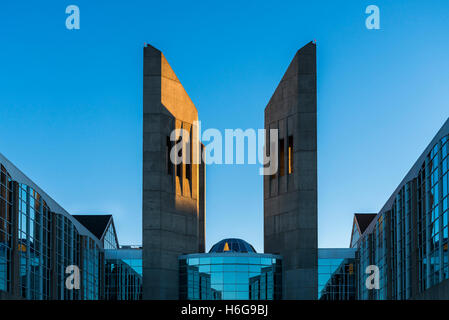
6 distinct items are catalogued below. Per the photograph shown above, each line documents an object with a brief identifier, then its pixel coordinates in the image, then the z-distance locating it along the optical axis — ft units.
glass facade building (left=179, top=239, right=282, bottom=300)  228.02
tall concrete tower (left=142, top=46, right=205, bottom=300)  223.10
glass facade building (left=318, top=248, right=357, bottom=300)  246.06
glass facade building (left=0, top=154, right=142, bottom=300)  164.45
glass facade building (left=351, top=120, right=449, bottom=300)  146.92
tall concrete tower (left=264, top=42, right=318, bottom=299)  220.64
